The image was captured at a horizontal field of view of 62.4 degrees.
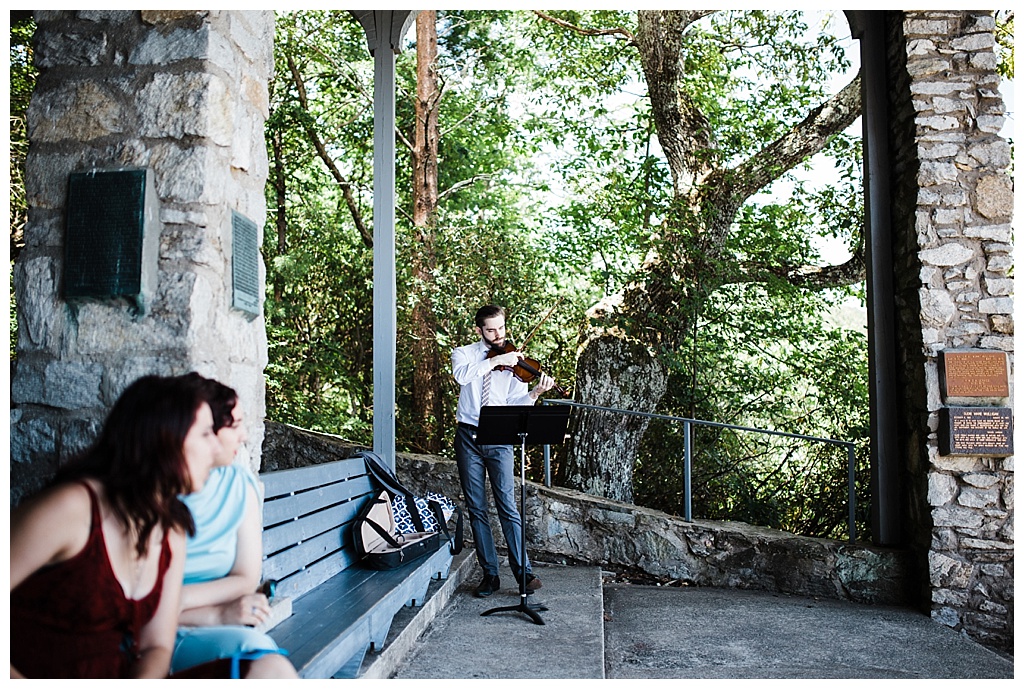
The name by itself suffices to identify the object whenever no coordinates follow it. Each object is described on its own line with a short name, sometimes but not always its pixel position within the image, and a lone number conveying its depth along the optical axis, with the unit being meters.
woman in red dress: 1.96
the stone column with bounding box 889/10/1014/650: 4.44
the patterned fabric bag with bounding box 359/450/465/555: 4.16
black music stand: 3.90
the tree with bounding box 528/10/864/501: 7.09
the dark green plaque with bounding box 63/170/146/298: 2.59
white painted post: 4.92
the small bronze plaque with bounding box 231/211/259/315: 2.79
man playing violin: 4.21
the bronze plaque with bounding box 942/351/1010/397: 4.46
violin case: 3.65
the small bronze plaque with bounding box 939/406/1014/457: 4.42
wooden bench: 2.65
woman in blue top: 2.05
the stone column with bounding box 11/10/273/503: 2.61
